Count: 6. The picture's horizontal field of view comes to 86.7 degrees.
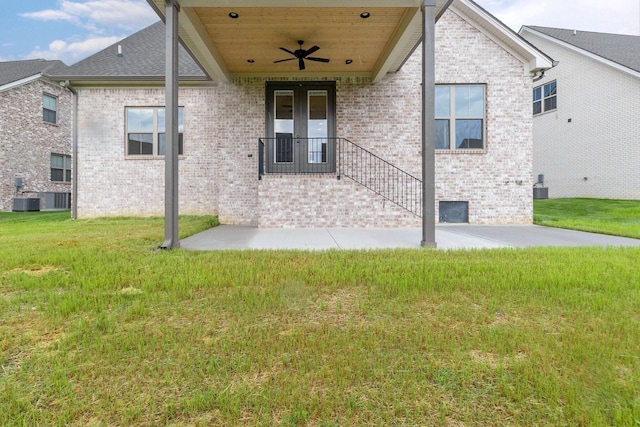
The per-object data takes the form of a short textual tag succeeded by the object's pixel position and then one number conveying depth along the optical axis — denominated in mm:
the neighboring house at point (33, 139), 13812
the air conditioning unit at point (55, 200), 15047
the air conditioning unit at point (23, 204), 13680
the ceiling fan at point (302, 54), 6785
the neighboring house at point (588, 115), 12422
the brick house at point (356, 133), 7859
